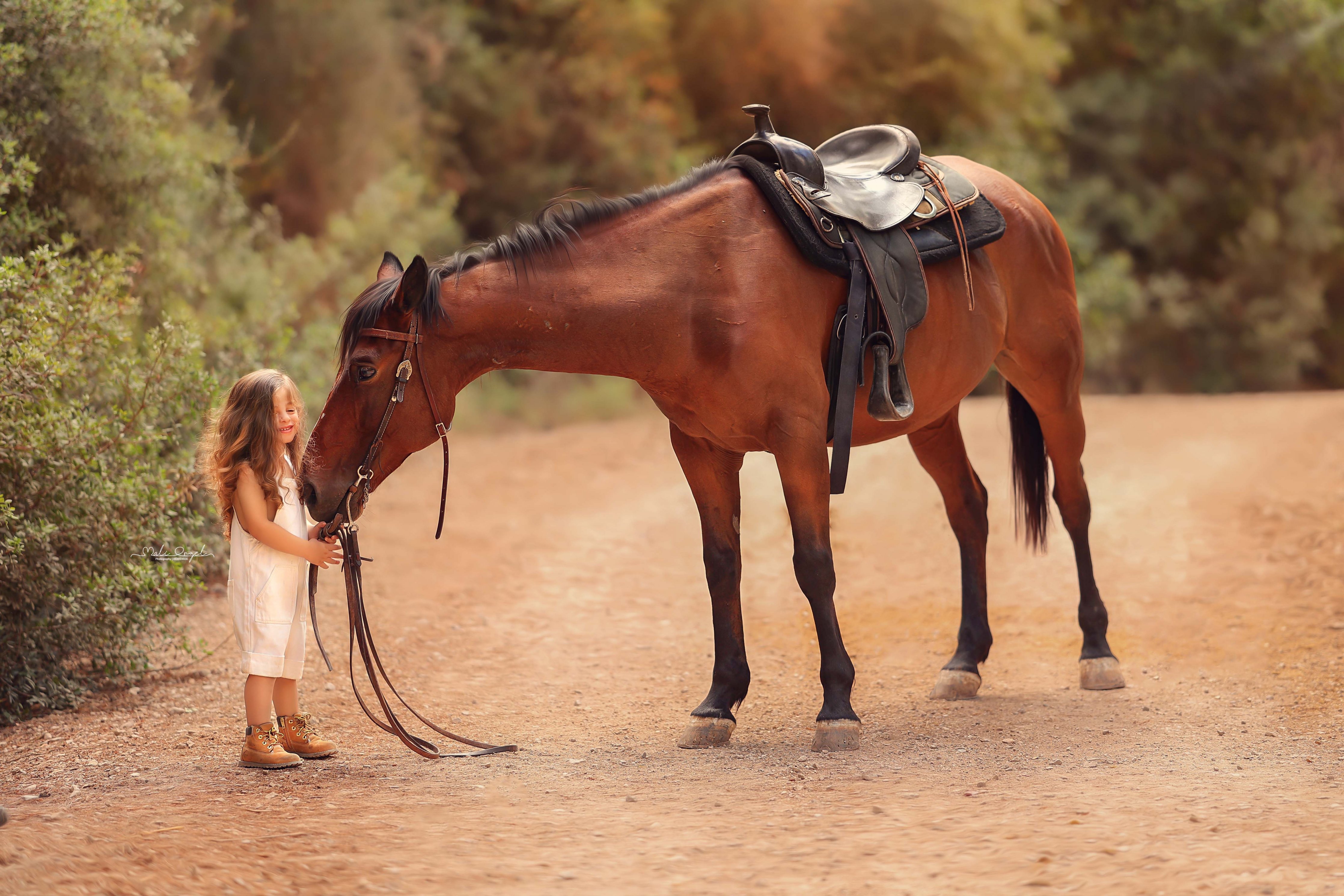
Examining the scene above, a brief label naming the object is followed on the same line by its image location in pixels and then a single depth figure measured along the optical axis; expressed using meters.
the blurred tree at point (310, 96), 24.84
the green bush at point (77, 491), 9.65
